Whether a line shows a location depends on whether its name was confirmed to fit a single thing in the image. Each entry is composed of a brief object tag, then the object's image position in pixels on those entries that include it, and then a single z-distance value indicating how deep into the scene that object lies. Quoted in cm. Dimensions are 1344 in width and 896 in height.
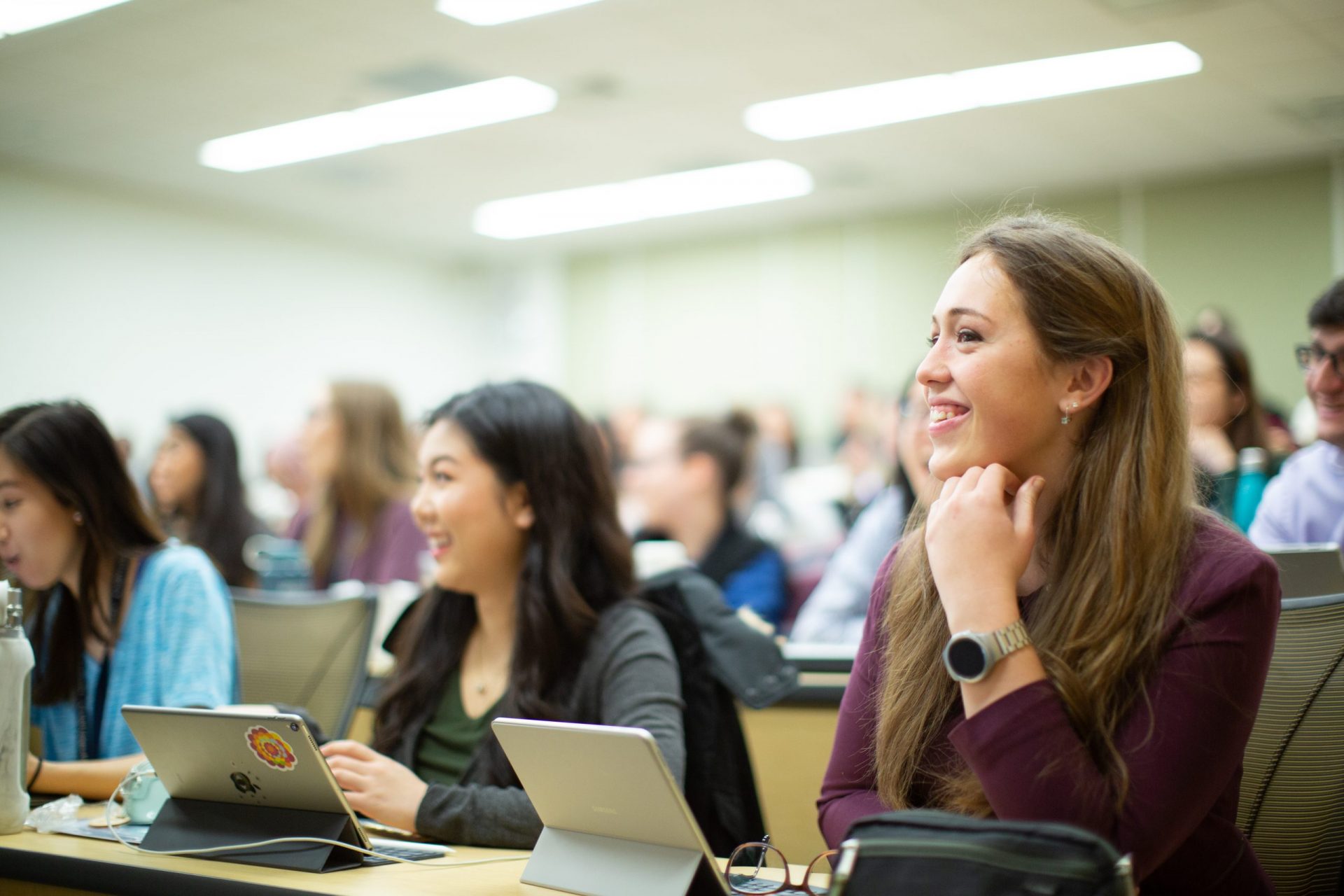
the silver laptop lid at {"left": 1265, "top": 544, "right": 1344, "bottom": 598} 198
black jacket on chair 187
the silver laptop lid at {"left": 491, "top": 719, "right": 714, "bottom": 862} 123
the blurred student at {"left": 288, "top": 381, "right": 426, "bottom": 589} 426
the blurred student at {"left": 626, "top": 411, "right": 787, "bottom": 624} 373
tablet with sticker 145
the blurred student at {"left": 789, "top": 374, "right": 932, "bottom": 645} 316
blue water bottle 325
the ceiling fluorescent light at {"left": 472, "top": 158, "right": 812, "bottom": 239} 775
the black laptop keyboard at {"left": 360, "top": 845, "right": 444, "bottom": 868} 153
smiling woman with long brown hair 116
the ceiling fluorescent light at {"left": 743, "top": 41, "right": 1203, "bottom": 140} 548
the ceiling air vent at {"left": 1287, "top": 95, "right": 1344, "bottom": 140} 616
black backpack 97
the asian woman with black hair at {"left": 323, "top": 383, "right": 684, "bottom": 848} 192
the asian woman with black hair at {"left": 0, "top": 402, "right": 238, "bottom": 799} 212
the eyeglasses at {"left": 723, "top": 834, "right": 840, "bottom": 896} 137
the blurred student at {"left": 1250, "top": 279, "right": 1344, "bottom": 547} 251
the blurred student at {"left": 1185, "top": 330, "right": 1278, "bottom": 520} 363
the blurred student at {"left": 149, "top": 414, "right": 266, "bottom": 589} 378
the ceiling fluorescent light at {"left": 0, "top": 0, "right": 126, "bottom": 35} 482
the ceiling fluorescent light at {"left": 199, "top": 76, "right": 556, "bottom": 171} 605
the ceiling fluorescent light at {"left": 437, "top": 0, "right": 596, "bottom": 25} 480
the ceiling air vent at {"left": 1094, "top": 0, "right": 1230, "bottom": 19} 473
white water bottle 168
